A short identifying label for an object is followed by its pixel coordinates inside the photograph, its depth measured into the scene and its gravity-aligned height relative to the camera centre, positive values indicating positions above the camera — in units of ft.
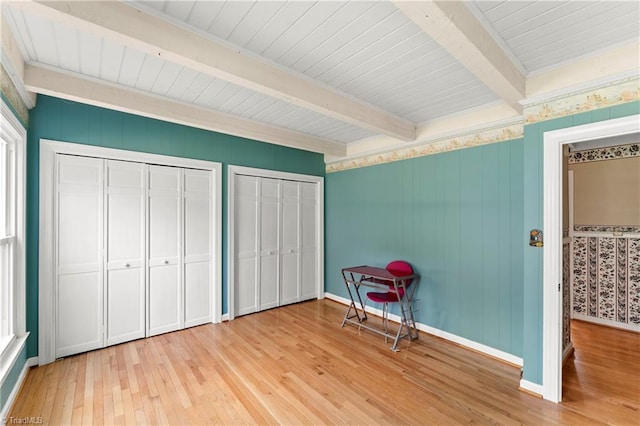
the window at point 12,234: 7.50 -0.52
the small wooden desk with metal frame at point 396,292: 10.65 -3.23
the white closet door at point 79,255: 9.23 -1.34
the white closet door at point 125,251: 10.09 -1.33
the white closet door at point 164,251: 10.93 -1.45
